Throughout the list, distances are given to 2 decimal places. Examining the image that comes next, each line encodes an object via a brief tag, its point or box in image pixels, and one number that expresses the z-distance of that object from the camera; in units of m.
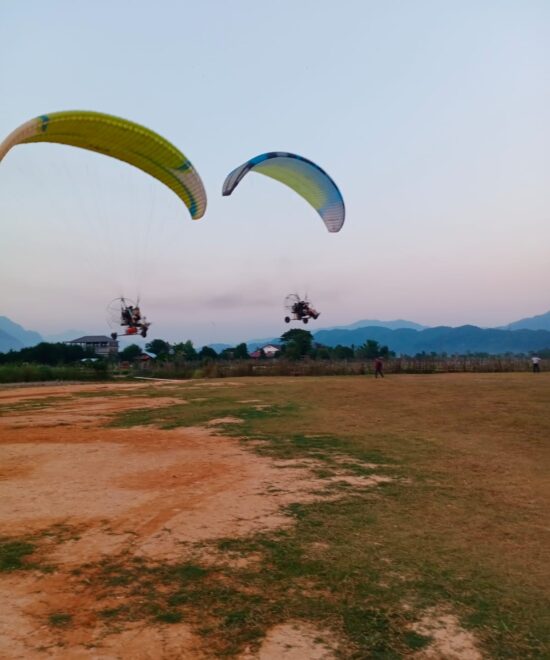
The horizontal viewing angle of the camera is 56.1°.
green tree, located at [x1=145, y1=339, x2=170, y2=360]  95.75
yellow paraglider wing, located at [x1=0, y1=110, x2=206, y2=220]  12.52
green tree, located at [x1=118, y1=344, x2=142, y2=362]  85.48
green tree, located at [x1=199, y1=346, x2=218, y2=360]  82.84
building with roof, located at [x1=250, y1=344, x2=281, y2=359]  112.61
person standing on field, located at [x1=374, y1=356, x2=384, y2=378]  31.73
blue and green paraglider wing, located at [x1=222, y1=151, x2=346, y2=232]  17.64
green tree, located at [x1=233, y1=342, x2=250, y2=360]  81.85
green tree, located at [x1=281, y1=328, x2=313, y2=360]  67.44
